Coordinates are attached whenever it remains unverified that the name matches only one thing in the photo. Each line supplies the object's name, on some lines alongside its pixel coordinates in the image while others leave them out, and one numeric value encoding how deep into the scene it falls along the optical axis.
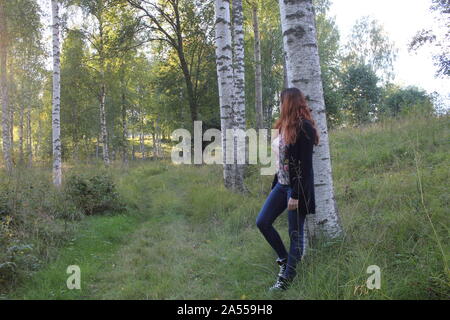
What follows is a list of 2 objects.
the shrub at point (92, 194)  7.34
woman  3.20
